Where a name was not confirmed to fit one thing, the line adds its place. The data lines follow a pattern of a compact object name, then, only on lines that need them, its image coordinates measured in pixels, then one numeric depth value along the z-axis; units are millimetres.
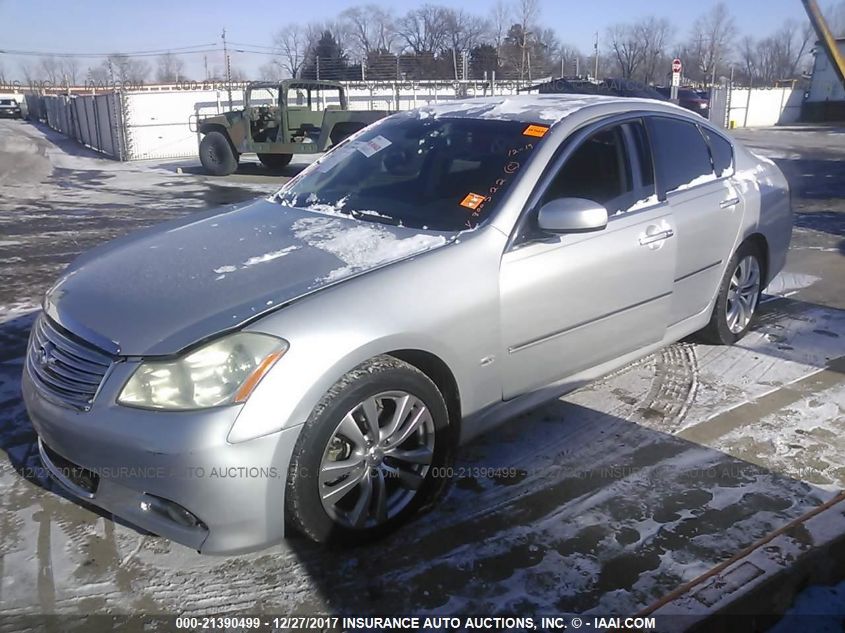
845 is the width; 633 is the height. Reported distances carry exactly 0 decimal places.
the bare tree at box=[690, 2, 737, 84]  60981
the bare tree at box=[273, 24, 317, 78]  62375
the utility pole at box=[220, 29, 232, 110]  22627
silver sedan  2297
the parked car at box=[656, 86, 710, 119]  26041
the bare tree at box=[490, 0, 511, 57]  60756
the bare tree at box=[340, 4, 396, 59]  70312
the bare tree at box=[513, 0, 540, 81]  42594
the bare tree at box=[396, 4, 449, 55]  73062
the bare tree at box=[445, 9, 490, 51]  68312
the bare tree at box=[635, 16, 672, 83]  65688
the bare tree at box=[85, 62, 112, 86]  50550
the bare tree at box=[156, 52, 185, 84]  85312
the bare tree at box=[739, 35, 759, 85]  74562
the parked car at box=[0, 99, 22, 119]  51188
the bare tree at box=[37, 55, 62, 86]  78562
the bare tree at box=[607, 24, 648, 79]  65438
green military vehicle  15305
